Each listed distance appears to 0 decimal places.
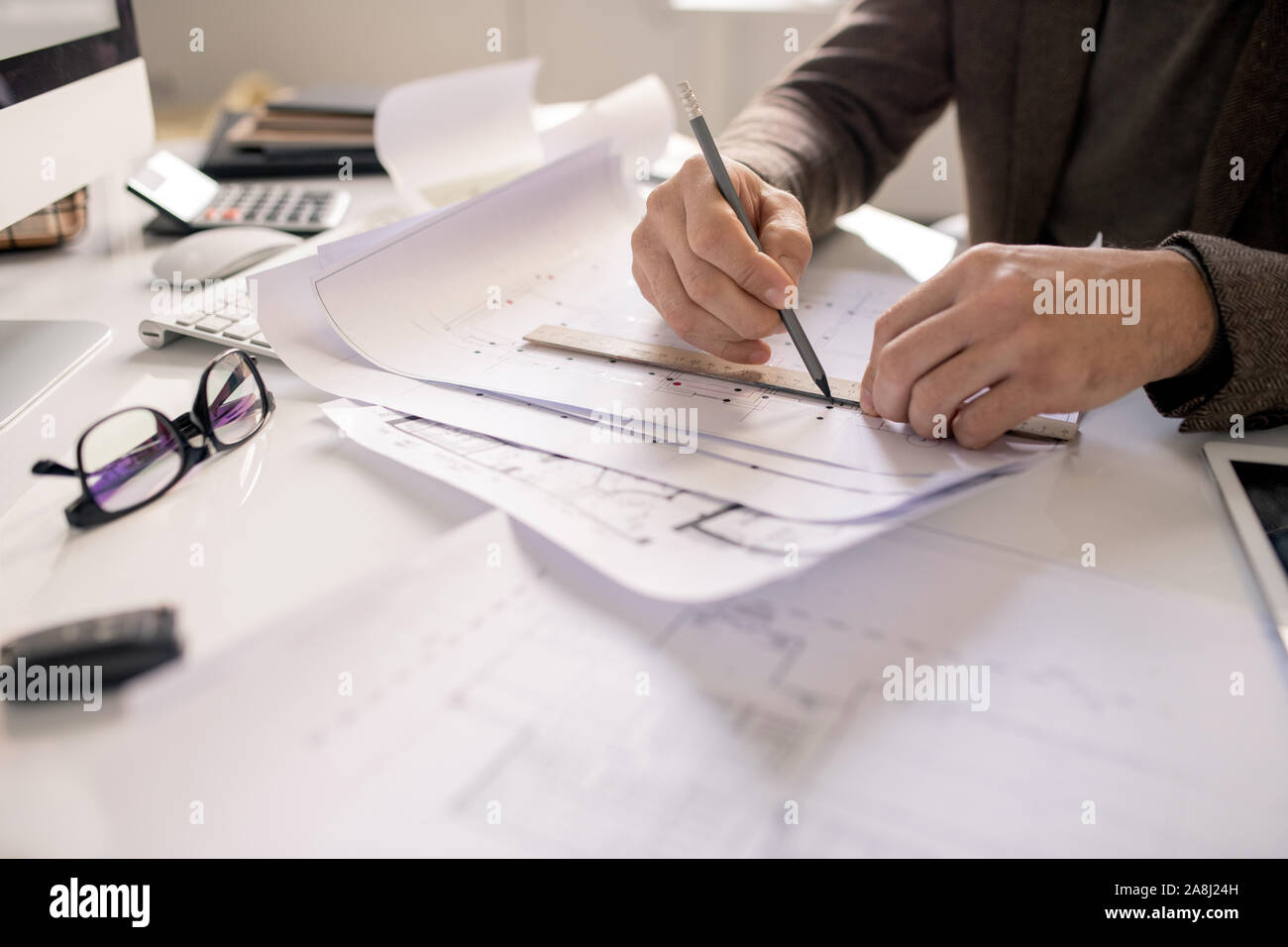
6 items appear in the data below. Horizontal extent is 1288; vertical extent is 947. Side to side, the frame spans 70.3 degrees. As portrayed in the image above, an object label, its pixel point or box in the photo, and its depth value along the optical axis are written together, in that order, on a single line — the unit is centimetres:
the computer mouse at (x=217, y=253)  91
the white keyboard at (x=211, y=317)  77
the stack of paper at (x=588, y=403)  50
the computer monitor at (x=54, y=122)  75
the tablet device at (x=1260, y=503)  48
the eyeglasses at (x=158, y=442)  55
